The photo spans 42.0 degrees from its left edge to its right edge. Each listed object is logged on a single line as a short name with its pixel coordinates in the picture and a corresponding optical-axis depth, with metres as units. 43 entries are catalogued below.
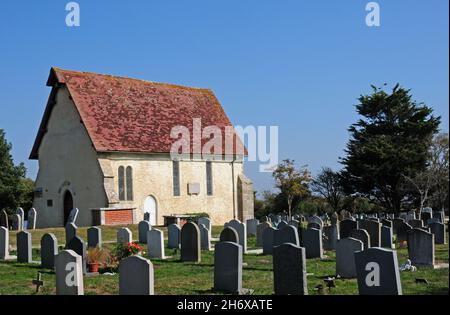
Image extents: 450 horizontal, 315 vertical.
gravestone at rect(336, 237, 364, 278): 14.18
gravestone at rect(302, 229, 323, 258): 18.39
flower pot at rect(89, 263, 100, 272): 15.55
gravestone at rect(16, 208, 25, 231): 32.32
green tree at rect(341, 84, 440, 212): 42.81
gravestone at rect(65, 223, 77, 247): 21.47
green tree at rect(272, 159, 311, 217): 48.56
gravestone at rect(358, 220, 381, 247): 19.42
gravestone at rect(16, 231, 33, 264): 18.70
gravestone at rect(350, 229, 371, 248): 16.16
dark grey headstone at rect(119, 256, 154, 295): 10.89
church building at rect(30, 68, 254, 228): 34.62
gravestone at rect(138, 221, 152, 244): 24.83
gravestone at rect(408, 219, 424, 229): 23.61
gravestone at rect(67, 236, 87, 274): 15.48
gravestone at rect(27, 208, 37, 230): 34.41
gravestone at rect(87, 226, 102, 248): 20.14
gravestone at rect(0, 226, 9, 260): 20.30
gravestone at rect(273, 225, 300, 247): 17.50
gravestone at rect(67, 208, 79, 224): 31.32
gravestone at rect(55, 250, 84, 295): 11.66
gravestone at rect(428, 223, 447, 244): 22.22
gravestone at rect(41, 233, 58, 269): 16.75
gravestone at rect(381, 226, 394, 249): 19.45
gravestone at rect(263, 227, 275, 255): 20.25
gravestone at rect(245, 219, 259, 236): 28.73
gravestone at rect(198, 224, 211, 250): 21.84
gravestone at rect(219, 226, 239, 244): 16.66
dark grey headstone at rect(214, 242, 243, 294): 12.64
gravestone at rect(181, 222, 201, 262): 17.97
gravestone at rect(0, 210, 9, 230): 32.88
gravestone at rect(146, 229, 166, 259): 19.47
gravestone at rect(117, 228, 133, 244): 21.61
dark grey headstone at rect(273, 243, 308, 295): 11.71
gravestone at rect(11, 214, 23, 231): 32.06
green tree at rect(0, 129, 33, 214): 46.16
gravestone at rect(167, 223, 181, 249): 22.39
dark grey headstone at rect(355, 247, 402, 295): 10.64
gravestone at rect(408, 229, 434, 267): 15.70
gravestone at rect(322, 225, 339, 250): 20.86
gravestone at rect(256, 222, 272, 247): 23.40
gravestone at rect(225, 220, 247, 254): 21.41
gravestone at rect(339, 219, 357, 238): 21.91
